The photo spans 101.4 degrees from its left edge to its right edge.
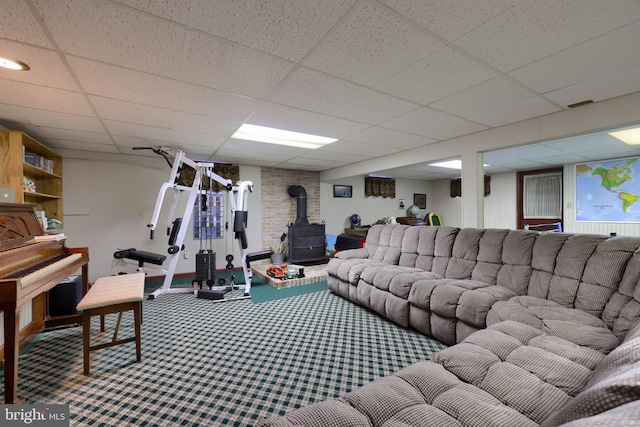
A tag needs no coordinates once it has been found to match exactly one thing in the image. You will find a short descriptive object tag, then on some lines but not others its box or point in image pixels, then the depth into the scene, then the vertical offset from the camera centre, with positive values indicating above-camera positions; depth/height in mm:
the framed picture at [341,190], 6691 +606
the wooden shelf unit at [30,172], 2613 +570
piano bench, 1938 -653
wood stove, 5387 -468
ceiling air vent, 2356 +989
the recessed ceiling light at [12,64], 1612 +982
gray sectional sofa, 940 -709
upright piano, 1457 -372
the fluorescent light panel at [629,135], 3399 +1023
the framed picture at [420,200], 8141 +404
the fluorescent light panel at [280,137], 3188 +1042
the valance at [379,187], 7137 +740
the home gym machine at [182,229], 3654 -189
